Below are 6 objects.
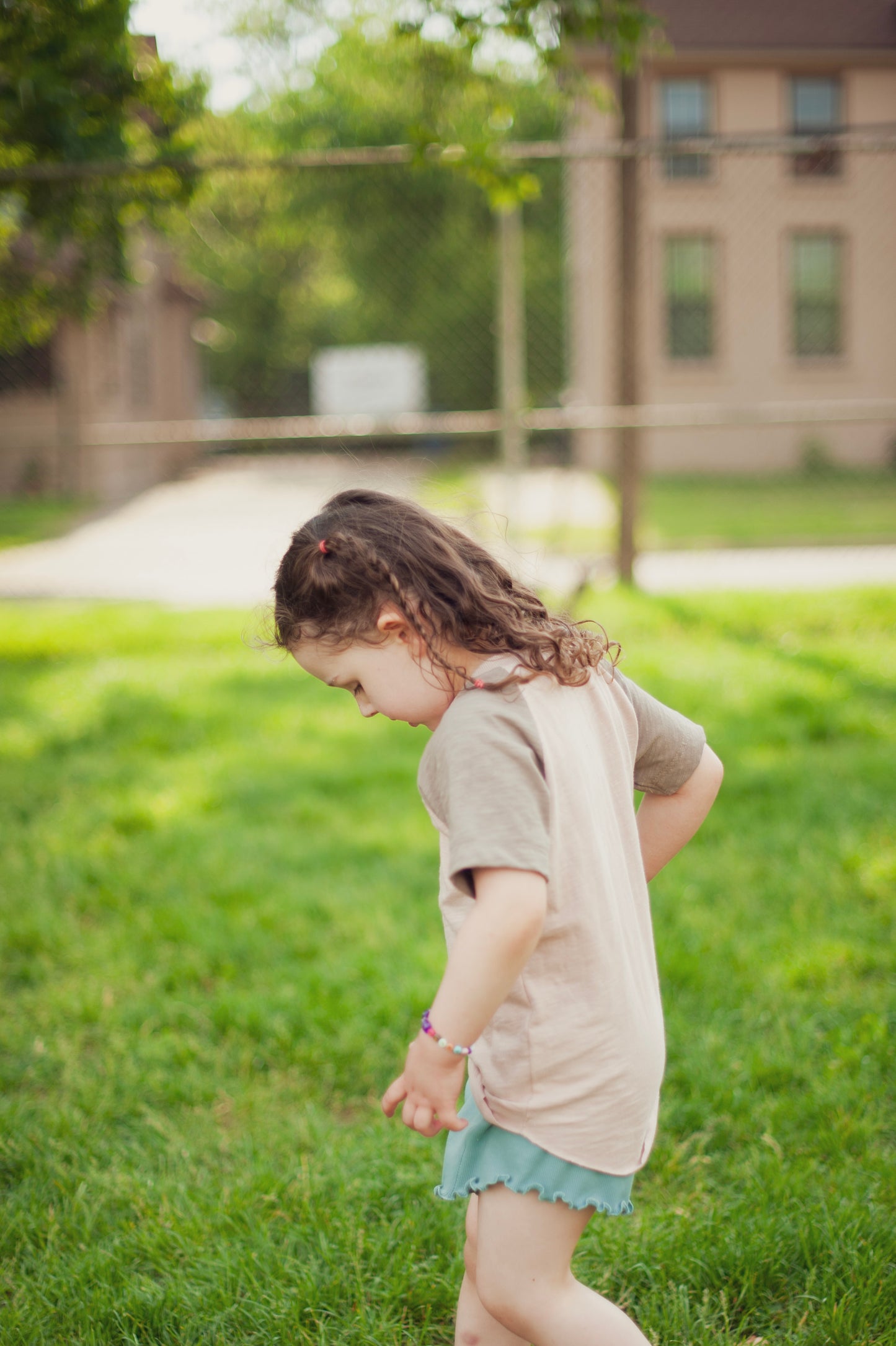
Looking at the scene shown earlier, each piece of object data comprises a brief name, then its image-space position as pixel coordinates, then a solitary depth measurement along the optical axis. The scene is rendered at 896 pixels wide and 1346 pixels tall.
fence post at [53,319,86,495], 14.79
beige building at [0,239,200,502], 15.29
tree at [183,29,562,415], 13.02
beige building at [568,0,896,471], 11.64
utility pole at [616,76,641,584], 6.39
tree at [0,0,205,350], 4.24
